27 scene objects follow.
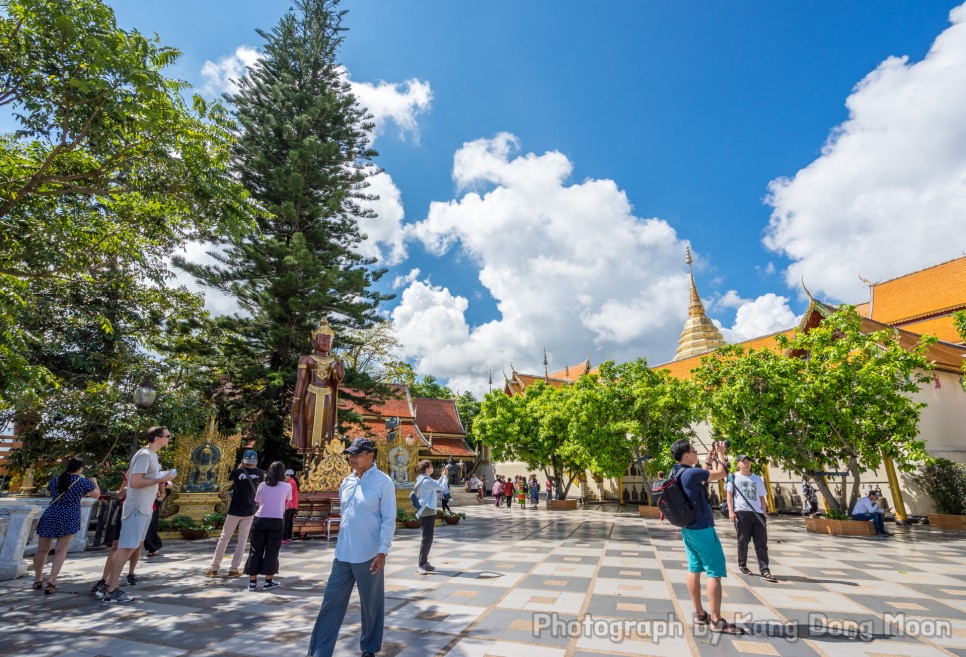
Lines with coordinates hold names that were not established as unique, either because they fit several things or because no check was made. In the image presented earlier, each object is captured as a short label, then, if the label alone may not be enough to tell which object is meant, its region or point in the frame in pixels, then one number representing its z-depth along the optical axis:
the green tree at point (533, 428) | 21.33
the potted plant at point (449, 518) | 13.95
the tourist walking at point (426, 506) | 6.49
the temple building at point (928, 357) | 14.75
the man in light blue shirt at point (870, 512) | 11.52
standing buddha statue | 12.98
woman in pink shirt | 5.36
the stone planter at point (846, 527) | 11.37
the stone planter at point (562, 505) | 21.36
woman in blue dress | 5.22
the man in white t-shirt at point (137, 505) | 4.84
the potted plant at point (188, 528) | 10.31
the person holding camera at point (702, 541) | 3.88
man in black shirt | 5.98
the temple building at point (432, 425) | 29.44
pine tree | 15.03
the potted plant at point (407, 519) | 12.83
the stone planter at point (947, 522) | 11.93
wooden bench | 10.59
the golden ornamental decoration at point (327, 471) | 11.73
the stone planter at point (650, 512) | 16.55
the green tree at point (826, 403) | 11.03
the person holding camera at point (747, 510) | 6.06
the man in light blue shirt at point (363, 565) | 3.07
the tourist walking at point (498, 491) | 23.66
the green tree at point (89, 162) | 5.00
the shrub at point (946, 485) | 12.30
